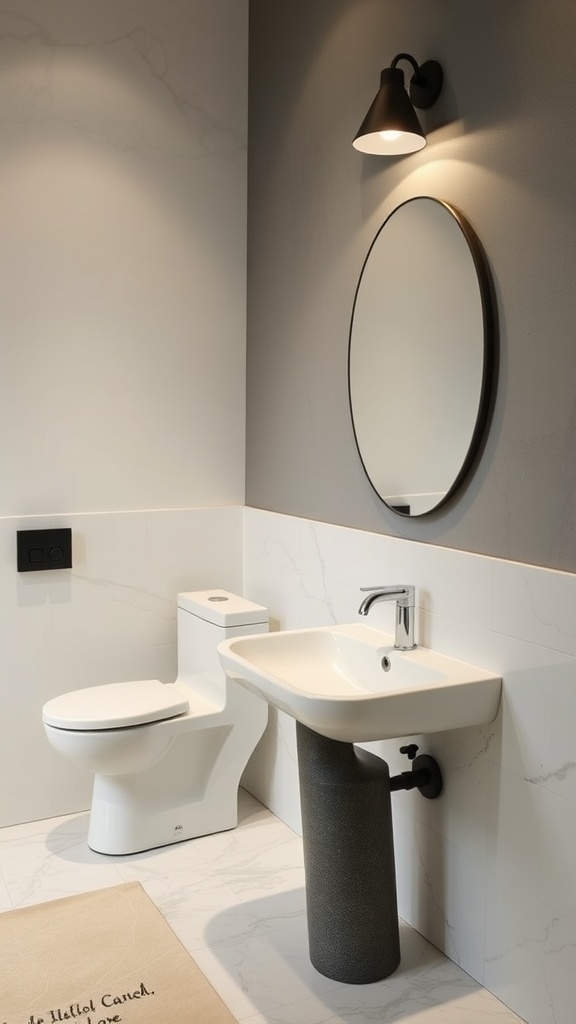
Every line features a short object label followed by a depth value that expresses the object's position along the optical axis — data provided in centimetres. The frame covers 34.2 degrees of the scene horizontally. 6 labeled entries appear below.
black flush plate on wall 279
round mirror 200
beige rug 193
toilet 250
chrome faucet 215
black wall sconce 203
